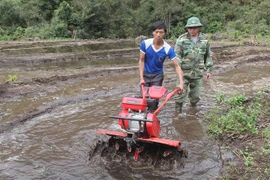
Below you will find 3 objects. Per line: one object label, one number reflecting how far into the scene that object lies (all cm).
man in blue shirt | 416
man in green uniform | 582
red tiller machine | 364
